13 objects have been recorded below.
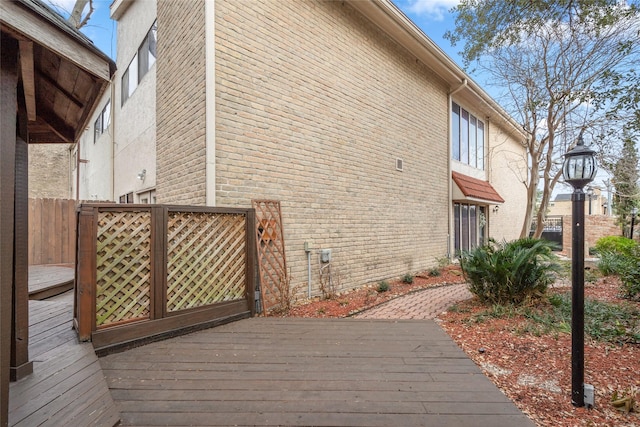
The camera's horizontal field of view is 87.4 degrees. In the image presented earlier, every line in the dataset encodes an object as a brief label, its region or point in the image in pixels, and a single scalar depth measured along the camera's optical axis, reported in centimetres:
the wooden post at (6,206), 169
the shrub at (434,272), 887
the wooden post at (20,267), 250
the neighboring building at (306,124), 511
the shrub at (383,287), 699
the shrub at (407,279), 789
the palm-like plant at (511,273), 509
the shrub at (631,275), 555
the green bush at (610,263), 812
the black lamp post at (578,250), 266
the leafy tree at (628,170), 863
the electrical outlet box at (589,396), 262
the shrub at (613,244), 1079
